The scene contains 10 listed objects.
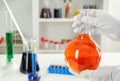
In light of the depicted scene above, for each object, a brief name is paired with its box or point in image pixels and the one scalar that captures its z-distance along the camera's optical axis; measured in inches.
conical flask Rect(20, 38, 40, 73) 37.9
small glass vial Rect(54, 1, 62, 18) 87.5
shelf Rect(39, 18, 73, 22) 85.9
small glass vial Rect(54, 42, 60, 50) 91.3
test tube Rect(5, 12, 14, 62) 40.5
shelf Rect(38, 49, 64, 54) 89.9
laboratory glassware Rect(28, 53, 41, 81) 34.7
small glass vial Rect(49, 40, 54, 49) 92.7
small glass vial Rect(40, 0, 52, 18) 87.4
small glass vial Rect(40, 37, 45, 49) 91.8
